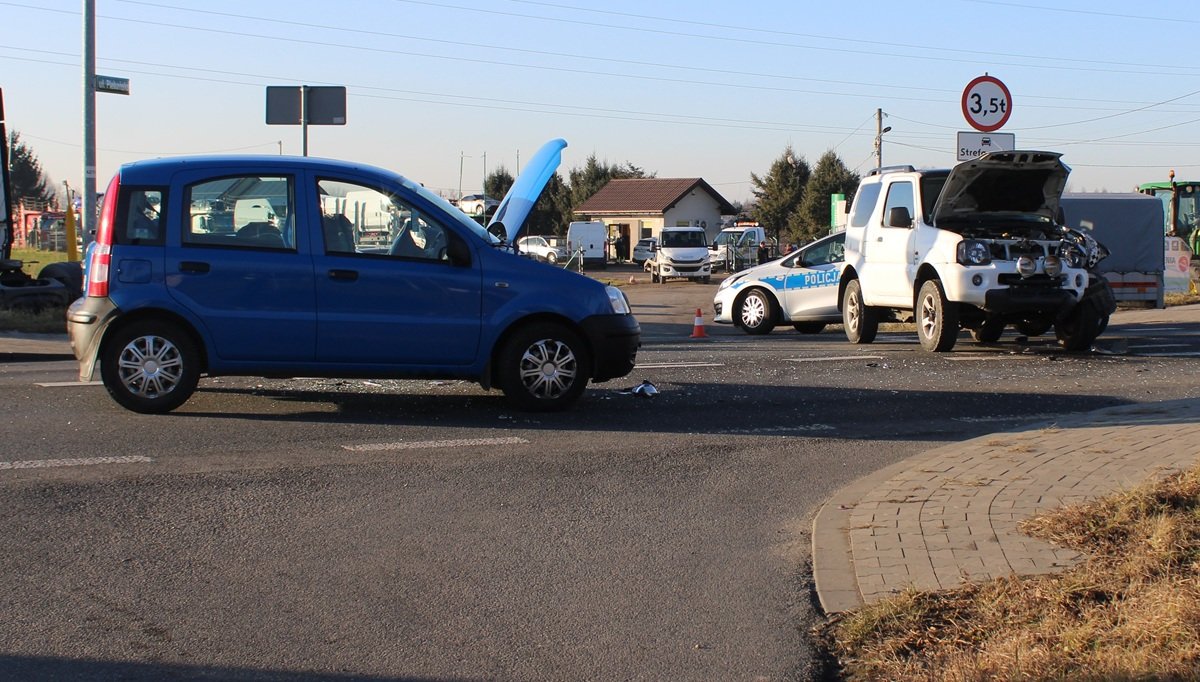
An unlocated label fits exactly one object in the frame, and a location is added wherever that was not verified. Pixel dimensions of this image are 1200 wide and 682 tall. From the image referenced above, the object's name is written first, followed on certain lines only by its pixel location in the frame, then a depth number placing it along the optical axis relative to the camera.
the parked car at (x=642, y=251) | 69.19
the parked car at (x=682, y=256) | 48.78
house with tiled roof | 81.31
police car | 17.39
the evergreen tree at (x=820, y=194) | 76.12
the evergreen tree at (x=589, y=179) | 92.75
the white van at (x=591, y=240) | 66.24
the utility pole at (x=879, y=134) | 57.12
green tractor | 37.19
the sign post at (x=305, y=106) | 17.58
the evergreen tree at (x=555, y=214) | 89.44
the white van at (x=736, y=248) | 56.59
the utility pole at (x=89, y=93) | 19.83
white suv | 13.13
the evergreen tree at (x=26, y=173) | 89.75
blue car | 8.61
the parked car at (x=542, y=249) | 63.22
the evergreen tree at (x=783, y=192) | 82.00
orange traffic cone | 17.69
